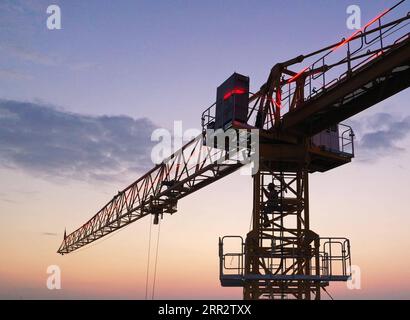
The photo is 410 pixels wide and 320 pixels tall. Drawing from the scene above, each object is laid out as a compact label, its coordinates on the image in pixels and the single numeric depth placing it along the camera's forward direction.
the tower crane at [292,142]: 19.97
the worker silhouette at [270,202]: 23.72
